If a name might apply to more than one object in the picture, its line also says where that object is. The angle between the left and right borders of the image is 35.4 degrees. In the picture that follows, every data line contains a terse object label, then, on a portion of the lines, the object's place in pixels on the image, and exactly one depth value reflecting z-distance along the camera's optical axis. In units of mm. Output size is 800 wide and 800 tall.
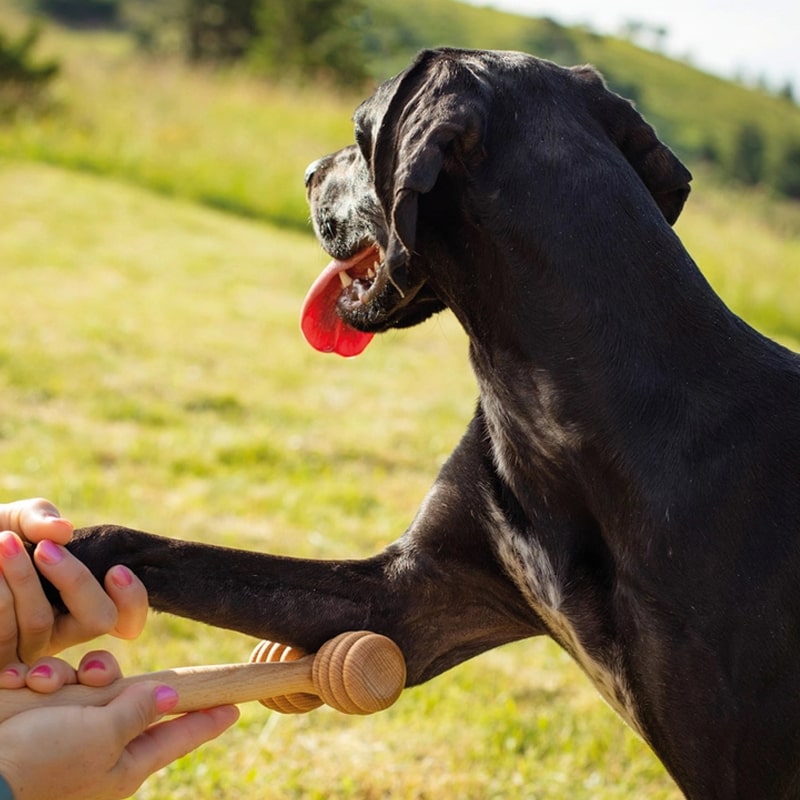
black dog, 2246
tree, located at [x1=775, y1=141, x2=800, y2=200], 35853
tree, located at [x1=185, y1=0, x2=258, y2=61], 25422
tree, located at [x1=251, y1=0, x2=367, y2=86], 21547
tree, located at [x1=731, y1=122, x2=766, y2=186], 37381
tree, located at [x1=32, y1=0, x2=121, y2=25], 49000
